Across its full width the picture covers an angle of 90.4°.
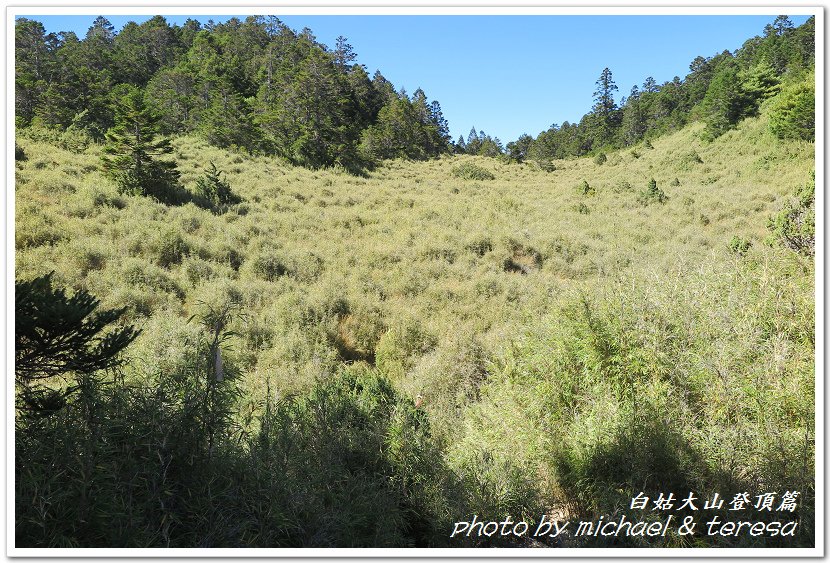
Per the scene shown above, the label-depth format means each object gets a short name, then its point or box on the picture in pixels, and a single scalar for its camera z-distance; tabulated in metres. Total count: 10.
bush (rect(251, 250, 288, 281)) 11.09
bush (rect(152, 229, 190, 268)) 10.64
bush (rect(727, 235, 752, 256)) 7.79
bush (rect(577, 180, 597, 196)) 24.55
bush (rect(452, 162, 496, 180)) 33.09
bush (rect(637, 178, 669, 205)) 20.19
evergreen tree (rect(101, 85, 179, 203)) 14.59
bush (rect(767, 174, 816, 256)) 5.74
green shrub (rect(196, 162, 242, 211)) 15.95
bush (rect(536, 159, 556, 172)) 39.41
